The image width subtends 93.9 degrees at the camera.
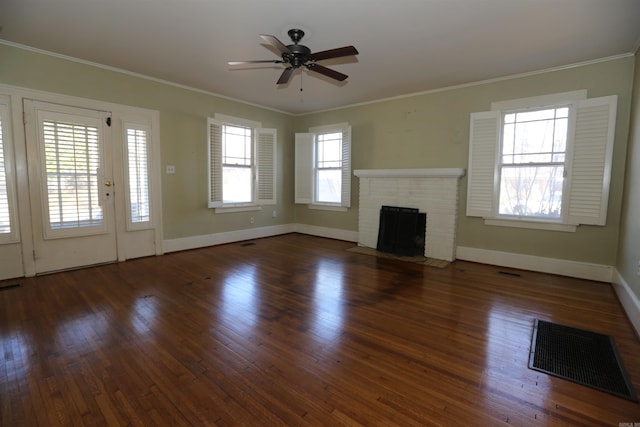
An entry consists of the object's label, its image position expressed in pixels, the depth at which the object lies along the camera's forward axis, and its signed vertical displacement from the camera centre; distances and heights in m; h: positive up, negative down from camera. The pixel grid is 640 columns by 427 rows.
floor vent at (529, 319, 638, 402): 1.87 -1.20
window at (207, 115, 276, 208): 5.41 +0.41
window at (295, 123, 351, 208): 6.27 +0.37
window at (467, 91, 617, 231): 3.69 +0.37
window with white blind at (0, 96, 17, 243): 3.44 -0.01
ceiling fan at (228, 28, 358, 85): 2.66 +1.23
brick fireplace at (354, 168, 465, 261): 4.69 -0.20
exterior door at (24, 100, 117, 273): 3.68 -0.06
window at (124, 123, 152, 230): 4.41 +0.11
